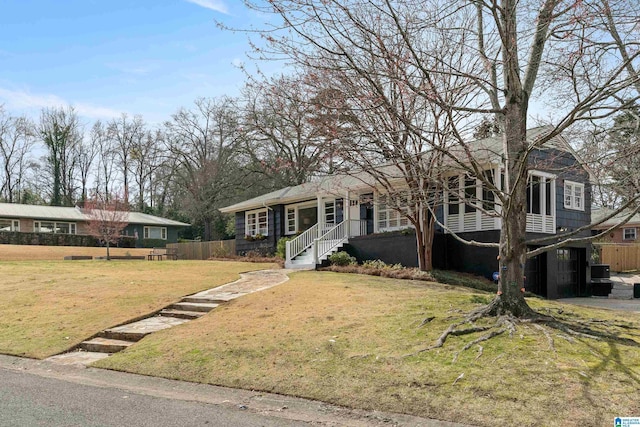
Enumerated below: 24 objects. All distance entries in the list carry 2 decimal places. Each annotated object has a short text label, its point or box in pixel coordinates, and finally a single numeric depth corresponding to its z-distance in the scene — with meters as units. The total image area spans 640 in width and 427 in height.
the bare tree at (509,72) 6.83
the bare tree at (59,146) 51.81
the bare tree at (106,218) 30.00
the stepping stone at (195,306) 11.08
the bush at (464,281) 15.48
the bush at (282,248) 23.72
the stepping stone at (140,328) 9.27
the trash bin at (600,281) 19.58
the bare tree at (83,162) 53.81
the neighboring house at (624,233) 34.47
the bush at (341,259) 19.06
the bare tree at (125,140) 54.00
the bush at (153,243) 43.82
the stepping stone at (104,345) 8.72
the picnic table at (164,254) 33.73
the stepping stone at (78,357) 8.14
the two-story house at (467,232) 17.77
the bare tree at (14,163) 50.12
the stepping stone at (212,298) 11.69
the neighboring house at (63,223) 37.75
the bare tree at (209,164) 42.34
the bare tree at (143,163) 52.88
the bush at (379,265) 17.40
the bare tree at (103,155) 54.25
